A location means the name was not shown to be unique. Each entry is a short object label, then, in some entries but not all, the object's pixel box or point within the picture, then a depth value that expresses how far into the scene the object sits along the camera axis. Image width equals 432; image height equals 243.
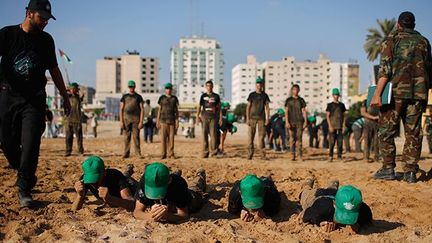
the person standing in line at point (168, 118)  11.00
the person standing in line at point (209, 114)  11.20
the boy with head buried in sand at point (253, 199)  4.14
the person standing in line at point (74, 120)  11.16
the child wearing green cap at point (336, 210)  3.80
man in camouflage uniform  5.91
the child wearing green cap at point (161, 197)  3.90
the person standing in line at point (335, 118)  11.35
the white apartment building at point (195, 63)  170.75
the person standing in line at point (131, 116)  10.77
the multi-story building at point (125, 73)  152.12
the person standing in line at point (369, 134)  10.78
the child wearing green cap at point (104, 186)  4.29
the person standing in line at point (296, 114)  11.13
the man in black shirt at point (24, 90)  4.50
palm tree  53.03
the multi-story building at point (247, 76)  168.12
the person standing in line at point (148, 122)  18.64
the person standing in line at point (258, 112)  10.95
